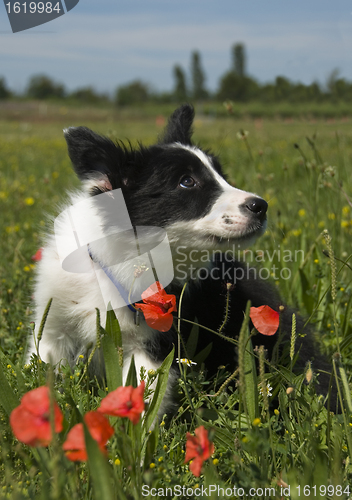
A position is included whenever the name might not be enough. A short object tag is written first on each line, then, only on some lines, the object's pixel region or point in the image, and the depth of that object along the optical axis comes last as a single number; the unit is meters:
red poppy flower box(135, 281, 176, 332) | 0.93
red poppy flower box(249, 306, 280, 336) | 0.92
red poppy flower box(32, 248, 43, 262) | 1.15
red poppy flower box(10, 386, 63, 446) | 0.81
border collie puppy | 1.07
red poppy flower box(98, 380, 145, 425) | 0.84
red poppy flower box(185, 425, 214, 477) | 0.85
